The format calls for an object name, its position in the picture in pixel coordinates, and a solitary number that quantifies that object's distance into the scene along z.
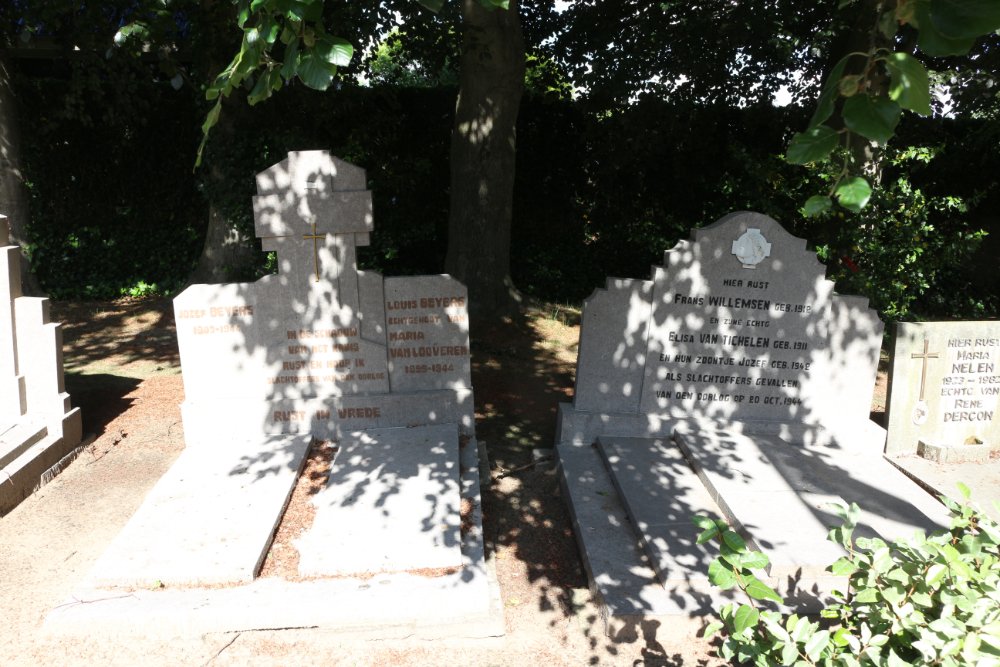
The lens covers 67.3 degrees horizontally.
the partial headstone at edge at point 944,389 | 6.32
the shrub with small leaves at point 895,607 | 2.29
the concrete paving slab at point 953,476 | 5.81
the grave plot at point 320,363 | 5.81
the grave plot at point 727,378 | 5.86
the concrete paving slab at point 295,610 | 4.18
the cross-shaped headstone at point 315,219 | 6.25
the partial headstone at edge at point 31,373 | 6.18
